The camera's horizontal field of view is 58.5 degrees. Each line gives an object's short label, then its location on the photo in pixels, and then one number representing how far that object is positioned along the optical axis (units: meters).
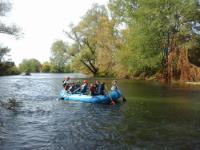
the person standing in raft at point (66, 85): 15.20
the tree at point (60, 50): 38.90
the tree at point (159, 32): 26.22
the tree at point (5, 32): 9.30
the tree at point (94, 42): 32.74
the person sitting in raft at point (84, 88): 14.28
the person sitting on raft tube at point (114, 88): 13.77
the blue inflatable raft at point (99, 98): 13.36
